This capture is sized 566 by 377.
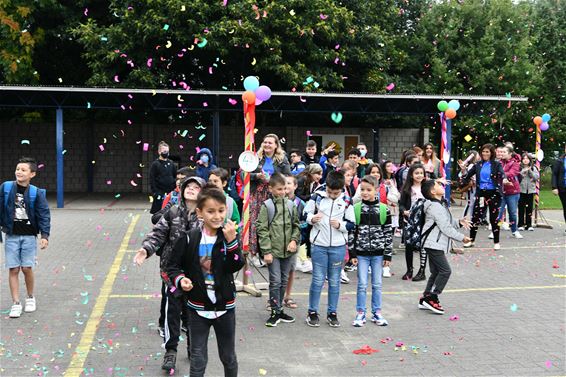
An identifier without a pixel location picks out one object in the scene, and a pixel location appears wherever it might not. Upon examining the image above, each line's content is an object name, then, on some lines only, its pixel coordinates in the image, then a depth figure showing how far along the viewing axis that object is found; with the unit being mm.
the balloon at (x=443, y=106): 16261
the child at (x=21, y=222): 6617
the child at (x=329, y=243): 6309
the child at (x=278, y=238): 6383
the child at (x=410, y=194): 8750
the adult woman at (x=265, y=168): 8195
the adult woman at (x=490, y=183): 11023
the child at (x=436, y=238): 6887
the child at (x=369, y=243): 6438
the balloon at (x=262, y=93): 8828
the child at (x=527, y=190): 13836
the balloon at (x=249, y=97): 8555
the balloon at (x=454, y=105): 15508
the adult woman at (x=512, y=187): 12547
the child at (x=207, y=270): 4055
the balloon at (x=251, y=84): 8633
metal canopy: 18066
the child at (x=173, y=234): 4945
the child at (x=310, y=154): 10703
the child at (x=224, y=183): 5719
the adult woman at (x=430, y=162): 10822
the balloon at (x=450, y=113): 15055
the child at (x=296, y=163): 9721
